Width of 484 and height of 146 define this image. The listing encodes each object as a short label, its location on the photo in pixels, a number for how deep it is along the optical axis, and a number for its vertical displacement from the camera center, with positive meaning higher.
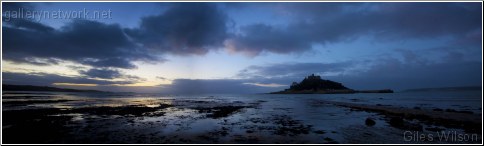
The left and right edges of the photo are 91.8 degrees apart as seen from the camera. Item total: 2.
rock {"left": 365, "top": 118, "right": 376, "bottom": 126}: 18.92 -3.85
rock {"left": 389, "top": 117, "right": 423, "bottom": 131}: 16.70 -3.83
